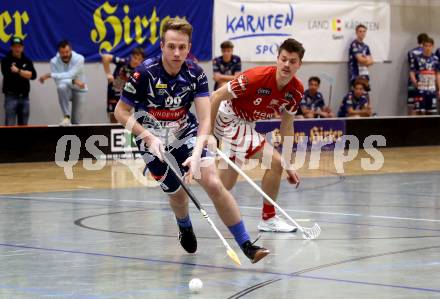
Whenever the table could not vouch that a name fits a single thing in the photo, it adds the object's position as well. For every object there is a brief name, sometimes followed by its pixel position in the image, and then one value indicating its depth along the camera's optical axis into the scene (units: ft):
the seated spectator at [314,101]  68.03
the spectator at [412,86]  76.95
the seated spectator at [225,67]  65.26
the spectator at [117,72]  59.21
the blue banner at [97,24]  61.46
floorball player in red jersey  30.83
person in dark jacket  58.18
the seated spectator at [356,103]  69.62
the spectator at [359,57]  74.90
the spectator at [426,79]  76.54
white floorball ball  21.84
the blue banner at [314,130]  62.59
